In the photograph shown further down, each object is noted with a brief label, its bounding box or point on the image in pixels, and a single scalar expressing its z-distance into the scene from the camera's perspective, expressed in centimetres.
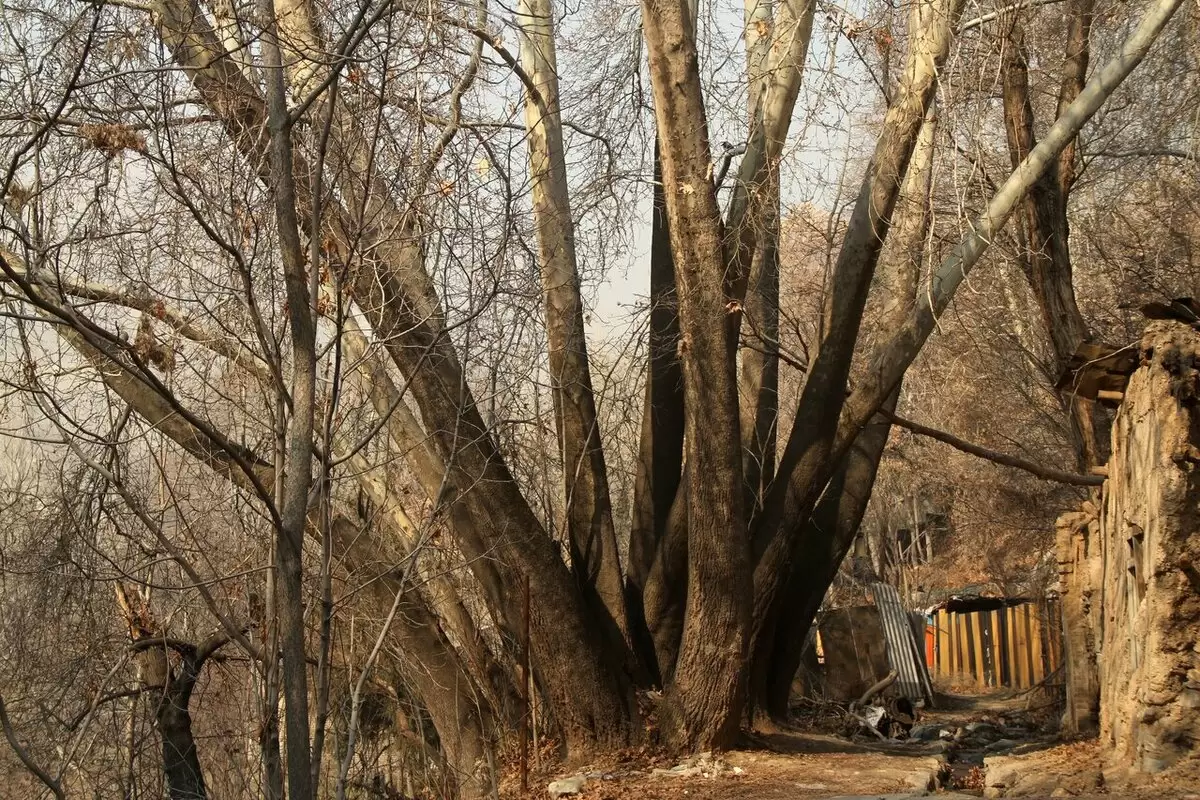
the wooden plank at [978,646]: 2139
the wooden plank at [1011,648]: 2009
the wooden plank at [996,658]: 2067
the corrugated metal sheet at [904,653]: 1755
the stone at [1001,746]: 1216
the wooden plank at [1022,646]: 1970
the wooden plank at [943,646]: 2274
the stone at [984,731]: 1368
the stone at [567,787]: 762
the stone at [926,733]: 1342
